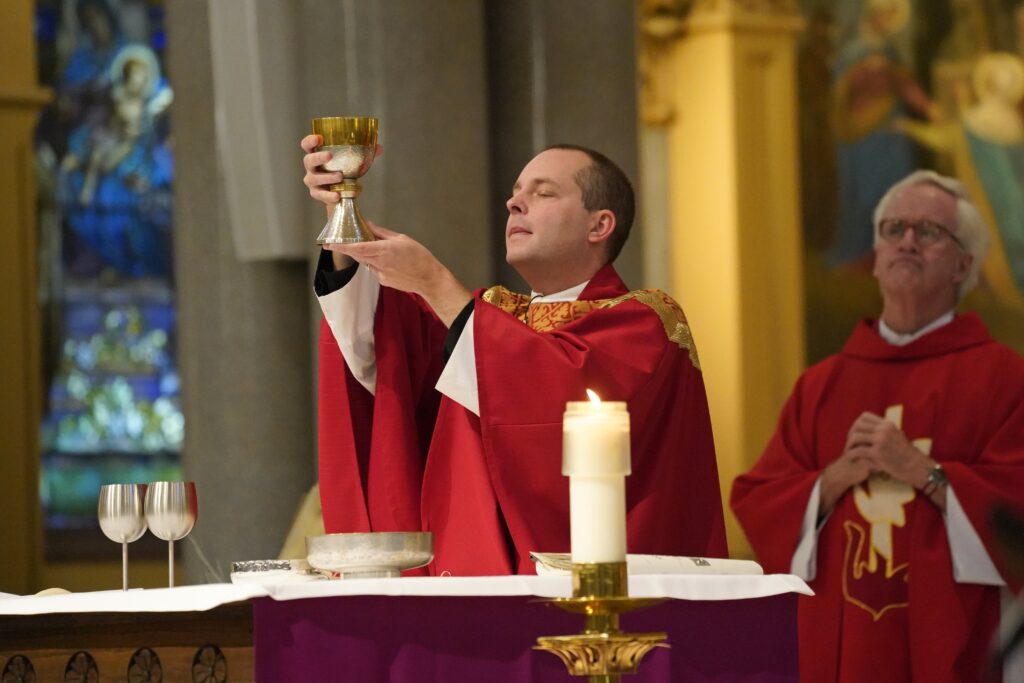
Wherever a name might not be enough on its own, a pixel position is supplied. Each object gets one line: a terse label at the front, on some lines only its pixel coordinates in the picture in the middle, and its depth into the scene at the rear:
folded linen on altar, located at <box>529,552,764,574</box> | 6.11
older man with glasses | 11.27
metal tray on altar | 6.27
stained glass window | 25.39
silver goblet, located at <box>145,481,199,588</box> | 6.88
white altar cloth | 5.70
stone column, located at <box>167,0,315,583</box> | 14.31
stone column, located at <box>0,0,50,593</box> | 18.34
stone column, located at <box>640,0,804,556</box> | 17.12
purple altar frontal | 5.80
